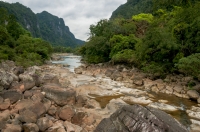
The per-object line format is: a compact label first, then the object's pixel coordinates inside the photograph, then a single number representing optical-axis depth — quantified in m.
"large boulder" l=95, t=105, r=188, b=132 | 5.48
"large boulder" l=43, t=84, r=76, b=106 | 8.98
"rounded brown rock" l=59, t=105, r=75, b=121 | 7.64
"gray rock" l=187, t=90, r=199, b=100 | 12.56
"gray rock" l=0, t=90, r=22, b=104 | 7.93
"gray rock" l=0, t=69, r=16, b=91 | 8.76
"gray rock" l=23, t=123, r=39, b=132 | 6.23
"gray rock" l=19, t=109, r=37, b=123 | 6.73
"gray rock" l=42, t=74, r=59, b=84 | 11.98
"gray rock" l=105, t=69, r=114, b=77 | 22.80
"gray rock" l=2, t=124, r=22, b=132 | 5.99
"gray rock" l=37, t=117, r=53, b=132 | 6.55
